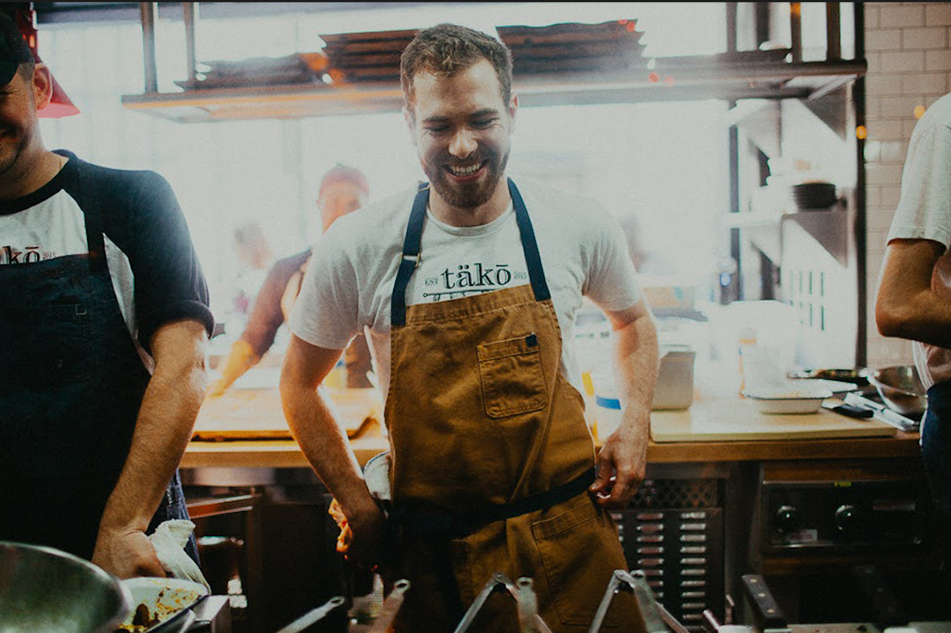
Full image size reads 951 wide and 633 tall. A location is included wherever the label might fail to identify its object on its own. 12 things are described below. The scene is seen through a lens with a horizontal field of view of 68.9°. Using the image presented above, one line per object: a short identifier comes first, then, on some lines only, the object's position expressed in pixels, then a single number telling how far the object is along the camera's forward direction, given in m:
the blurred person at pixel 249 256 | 4.35
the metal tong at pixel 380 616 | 0.87
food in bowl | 0.91
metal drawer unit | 2.06
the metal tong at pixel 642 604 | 0.83
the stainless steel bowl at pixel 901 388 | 2.08
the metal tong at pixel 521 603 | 0.87
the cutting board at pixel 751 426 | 1.95
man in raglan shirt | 1.28
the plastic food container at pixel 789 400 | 2.10
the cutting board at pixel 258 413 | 2.11
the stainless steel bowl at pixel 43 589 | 0.87
